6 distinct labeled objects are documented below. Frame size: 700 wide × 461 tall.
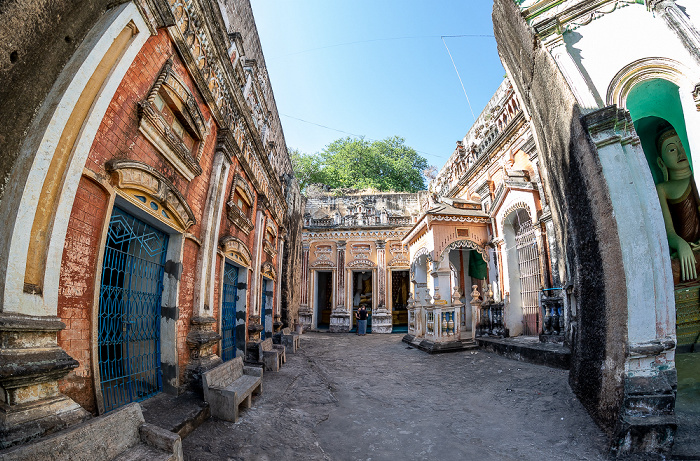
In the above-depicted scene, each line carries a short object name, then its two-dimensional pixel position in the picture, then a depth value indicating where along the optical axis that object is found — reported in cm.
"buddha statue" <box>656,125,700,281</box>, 491
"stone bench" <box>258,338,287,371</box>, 680
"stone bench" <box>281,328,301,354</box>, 972
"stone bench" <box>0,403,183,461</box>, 175
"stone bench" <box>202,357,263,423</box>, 378
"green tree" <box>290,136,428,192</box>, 2423
